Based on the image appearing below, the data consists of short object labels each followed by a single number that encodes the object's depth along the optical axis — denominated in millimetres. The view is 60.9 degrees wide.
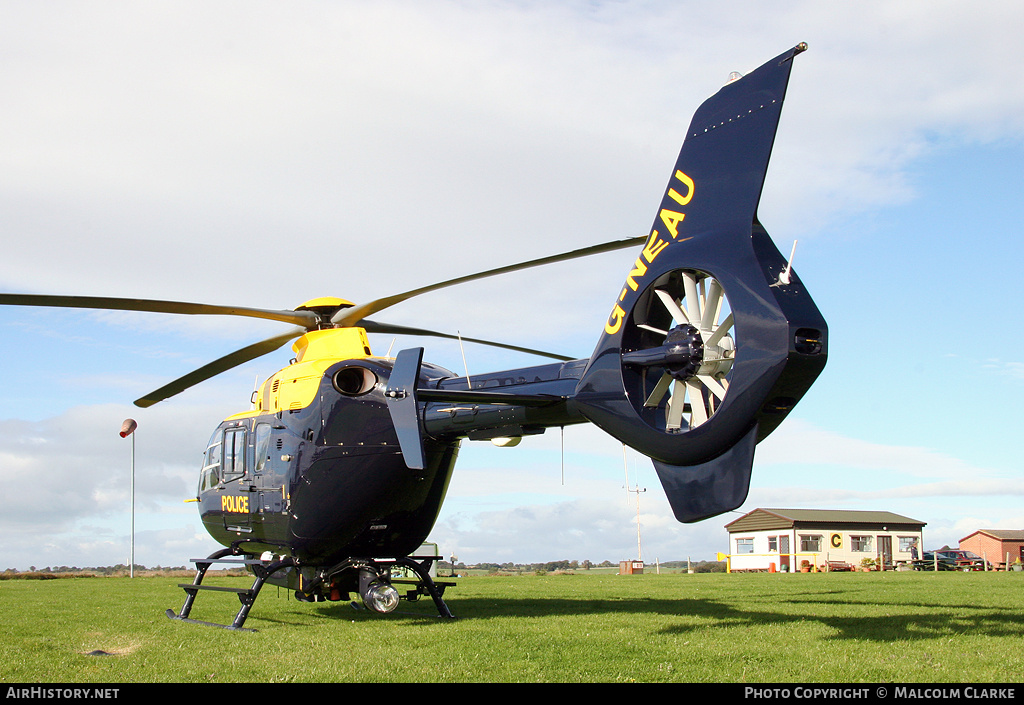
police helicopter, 8922
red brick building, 62375
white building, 51188
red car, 47469
